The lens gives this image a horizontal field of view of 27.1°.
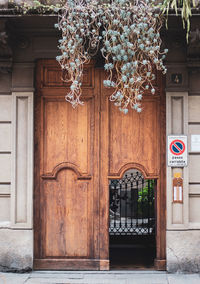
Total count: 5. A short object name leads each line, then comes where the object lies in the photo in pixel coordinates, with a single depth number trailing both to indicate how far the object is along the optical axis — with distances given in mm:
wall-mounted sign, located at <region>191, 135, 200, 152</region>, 6809
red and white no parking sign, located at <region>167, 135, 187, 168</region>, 6758
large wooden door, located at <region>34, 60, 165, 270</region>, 6930
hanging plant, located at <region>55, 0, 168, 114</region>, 5941
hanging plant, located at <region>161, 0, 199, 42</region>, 5371
